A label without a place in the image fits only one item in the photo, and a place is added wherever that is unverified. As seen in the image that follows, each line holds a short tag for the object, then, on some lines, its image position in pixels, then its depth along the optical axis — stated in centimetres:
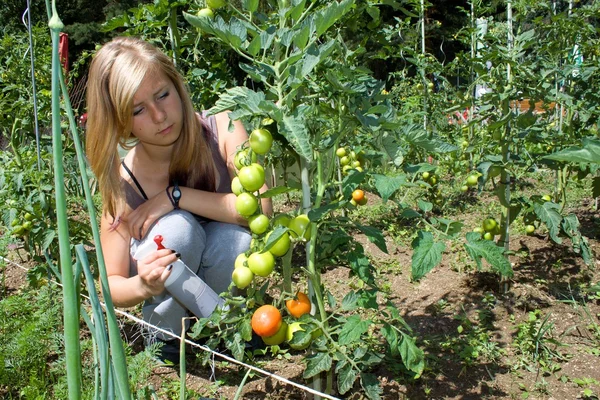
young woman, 144
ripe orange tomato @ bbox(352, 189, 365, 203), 234
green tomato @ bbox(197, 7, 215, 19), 120
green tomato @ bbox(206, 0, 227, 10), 116
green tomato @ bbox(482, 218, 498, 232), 184
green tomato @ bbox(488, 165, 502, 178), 165
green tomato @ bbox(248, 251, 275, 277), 101
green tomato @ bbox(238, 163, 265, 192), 102
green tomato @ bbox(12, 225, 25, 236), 193
